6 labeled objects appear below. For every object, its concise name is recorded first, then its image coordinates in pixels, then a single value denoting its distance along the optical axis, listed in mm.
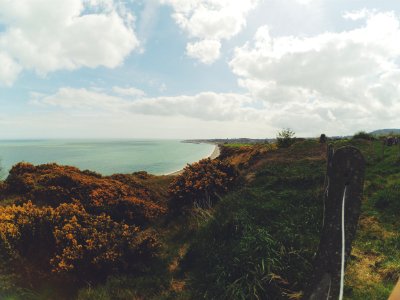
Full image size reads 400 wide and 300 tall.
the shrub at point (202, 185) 12703
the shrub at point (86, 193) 11616
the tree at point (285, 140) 26891
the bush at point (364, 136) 27152
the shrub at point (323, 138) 24494
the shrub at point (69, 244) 7035
